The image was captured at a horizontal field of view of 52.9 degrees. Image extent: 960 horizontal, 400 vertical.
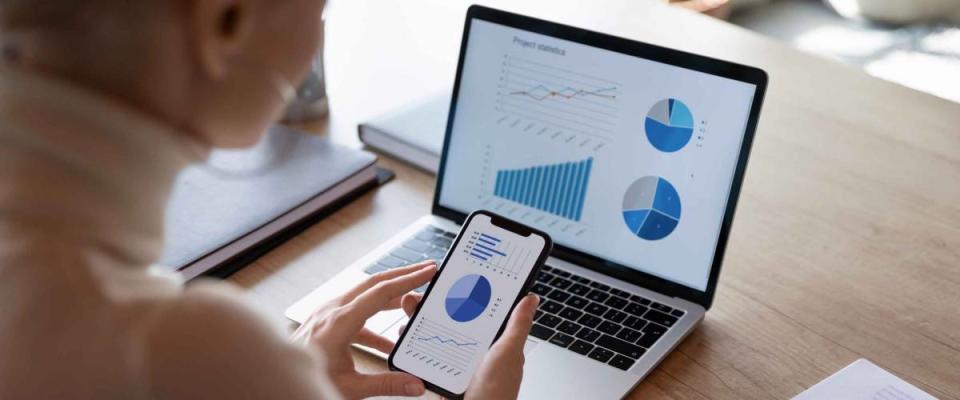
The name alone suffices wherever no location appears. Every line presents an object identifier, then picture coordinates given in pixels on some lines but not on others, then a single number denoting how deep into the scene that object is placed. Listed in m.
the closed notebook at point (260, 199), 1.03
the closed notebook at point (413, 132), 1.23
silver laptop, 0.94
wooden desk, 0.94
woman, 0.43
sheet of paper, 0.88
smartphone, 0.85
